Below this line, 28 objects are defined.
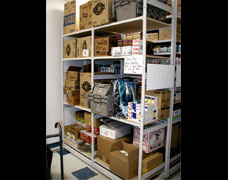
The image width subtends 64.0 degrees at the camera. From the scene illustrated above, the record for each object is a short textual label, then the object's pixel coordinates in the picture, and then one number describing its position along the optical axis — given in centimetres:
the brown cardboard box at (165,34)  278
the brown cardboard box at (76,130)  321
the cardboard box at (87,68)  308
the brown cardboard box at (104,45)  248
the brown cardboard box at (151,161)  225
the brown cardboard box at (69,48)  307
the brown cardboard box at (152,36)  306
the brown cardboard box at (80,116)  341
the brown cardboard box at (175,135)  287
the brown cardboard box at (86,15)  274
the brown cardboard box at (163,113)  223
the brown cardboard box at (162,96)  221
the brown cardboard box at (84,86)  281
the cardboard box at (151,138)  224
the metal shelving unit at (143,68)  204
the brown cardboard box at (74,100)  310
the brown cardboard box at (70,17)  304
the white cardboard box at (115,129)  258
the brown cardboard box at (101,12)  240
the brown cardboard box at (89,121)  282
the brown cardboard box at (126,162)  220
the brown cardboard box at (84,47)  276
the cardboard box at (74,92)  311
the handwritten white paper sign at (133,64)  203
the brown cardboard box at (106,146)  251
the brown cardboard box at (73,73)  309
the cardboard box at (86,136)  294
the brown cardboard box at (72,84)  310
